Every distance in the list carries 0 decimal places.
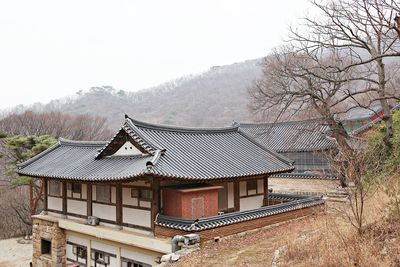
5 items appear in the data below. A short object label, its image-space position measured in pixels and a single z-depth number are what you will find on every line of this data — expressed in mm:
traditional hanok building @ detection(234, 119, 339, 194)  29203
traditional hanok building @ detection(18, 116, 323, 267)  14370
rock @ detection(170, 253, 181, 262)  12070
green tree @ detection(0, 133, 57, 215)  29284
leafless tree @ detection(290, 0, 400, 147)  17795
